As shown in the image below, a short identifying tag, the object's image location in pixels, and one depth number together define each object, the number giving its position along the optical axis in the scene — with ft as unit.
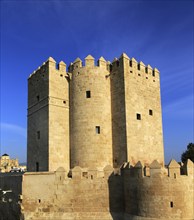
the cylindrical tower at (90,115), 60.95
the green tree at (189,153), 100.68
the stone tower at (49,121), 61.26
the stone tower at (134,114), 60.23
